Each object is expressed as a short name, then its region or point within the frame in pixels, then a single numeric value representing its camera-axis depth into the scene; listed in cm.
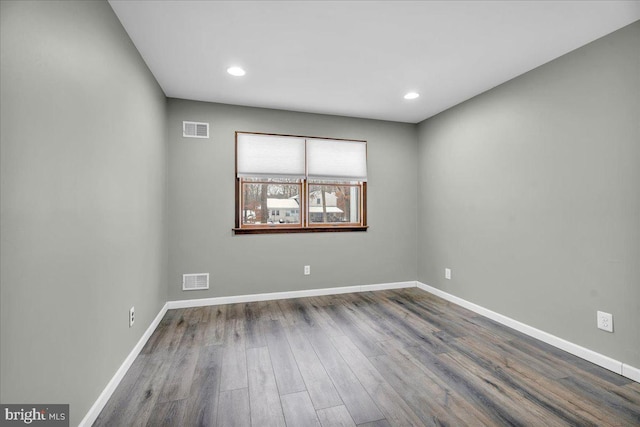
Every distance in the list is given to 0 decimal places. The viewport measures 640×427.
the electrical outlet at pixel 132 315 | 224
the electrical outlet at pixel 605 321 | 220
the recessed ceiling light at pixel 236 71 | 274
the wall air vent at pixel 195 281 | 353
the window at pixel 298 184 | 376
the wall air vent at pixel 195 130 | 353
